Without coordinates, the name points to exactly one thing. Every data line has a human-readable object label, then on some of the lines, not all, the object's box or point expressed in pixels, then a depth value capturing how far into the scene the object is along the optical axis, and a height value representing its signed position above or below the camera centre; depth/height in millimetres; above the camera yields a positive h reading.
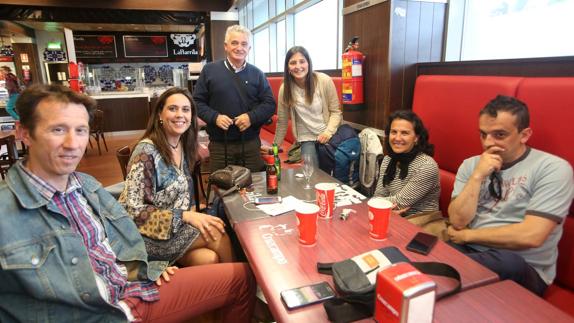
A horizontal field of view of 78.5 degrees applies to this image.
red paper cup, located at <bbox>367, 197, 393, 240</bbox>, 1351 -503
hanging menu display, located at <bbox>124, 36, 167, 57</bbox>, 12047 +1439
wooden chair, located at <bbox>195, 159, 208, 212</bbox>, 2739 -812
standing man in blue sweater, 2666 -116
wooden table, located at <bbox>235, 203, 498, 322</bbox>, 1077 -597
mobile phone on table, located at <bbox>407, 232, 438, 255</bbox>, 1275 -580
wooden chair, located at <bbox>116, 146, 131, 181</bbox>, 2494 -468
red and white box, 794 -472
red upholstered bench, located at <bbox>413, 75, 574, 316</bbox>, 1628 -189
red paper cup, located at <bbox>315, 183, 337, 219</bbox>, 1552 -497
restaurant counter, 8883 -529
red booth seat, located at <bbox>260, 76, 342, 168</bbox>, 3696 -687
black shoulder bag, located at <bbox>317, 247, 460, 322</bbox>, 954 -563
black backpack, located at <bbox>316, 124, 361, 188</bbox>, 2905 -568
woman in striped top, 1945 -461
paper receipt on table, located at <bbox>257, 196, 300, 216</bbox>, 1679 -581
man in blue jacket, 1075 -498
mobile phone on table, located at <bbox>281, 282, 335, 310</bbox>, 1006 -603
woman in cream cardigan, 3016 -157
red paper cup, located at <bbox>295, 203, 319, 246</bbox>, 1313 -509
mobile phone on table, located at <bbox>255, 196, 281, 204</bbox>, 1796 -571
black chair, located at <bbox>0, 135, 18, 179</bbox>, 3787 -644
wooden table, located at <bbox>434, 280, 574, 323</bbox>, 932 -606
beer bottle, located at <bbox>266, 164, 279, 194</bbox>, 1940 -499
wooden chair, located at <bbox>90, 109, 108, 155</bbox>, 6595 -713
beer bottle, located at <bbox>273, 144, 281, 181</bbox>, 2131 -453
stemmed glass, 2023 -455
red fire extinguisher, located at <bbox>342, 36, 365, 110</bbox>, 3146 +87
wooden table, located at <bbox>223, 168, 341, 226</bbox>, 1662 -579
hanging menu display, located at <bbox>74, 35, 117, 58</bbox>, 11570 +1412
